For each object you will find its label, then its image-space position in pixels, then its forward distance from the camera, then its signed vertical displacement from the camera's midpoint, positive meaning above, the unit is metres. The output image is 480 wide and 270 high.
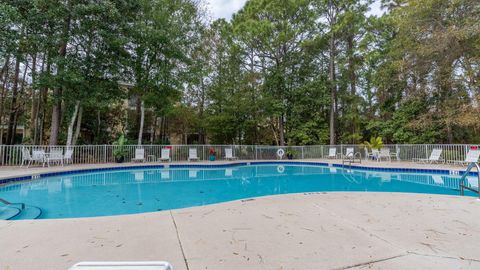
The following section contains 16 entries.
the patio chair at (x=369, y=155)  13.65 -0.80
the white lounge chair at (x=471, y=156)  9.31 -0.62
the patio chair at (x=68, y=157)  10.41 -0.62
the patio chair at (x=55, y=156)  9.84 -0.55
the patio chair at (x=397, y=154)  12.88 -0.70
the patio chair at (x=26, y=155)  9.38 -0.47
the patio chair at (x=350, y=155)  12.55 -0.81
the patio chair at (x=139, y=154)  12.00 -0.58
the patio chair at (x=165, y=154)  12.49 -0.61
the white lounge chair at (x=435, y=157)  10.85 -0.73
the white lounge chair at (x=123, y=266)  1.00 -0.54
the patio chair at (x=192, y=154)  13.28 -0.66
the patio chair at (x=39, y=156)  9.48 -0.52
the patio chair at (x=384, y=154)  12.91 -0.69
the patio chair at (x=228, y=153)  14.22 -0.66
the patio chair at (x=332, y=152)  14.68 -0.66
